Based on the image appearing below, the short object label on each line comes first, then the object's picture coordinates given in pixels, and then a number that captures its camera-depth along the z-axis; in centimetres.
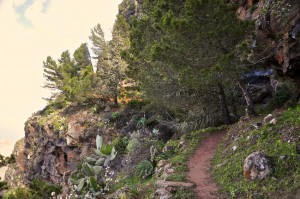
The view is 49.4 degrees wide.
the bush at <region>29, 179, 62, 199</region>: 1252
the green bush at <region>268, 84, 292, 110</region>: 1662
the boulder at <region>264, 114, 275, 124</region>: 1411
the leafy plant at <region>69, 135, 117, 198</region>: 1359
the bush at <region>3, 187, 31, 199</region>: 1206
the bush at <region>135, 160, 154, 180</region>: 1532
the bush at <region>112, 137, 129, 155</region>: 2083
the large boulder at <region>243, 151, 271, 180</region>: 996
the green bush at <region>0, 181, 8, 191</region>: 1500
